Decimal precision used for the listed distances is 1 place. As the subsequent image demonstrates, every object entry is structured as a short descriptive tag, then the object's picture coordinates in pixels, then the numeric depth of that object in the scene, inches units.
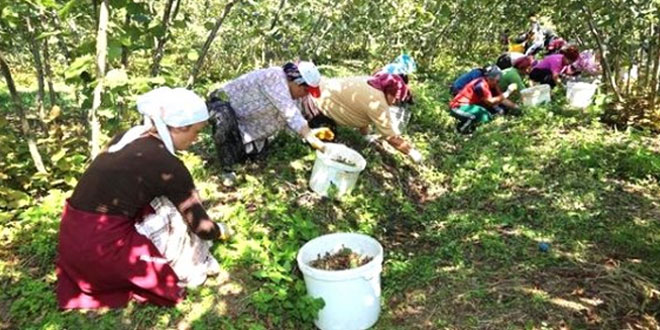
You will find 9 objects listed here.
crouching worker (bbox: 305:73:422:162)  191.8
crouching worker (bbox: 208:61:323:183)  170.2
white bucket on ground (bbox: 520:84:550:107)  290.2
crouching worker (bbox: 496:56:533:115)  283.4
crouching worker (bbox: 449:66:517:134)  274.5
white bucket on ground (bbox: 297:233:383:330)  120.3
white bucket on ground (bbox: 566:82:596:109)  286.7
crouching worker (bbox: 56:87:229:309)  112.7
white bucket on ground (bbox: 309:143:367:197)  169.3
